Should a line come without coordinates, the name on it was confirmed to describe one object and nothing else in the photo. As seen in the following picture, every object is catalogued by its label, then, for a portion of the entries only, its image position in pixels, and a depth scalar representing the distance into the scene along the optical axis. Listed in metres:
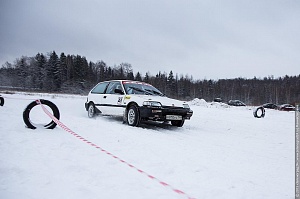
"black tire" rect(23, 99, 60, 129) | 5.53
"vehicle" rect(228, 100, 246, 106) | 39.94
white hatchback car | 6.95
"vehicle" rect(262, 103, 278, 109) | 35.70
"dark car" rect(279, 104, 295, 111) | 29.46
